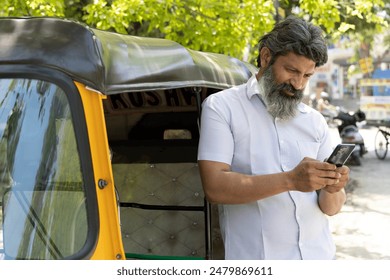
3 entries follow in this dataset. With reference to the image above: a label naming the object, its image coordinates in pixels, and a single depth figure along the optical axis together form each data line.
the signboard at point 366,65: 30.20
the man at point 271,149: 2.68
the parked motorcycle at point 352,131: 16.41
